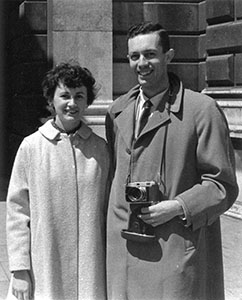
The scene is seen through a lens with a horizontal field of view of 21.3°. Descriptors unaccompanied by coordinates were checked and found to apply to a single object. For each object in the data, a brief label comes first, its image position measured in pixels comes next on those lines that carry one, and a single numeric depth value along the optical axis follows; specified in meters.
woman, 2.94
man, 2.63
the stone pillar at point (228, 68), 8.39
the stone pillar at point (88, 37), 9.68
